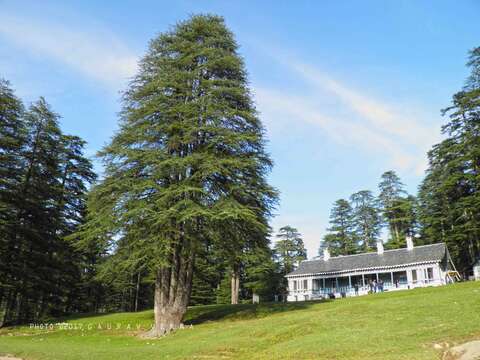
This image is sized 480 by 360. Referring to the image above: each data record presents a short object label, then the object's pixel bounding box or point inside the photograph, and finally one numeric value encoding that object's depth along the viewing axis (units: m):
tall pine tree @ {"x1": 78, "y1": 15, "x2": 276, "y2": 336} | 20.83
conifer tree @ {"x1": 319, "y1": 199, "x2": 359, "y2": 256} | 67.16
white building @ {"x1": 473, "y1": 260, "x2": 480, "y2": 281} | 38.51
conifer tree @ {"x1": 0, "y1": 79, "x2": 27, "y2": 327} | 30.73
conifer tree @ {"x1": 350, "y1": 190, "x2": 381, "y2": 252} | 66.69
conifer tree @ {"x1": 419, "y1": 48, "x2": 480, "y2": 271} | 40.03
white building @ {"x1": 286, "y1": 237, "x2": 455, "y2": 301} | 41.06
